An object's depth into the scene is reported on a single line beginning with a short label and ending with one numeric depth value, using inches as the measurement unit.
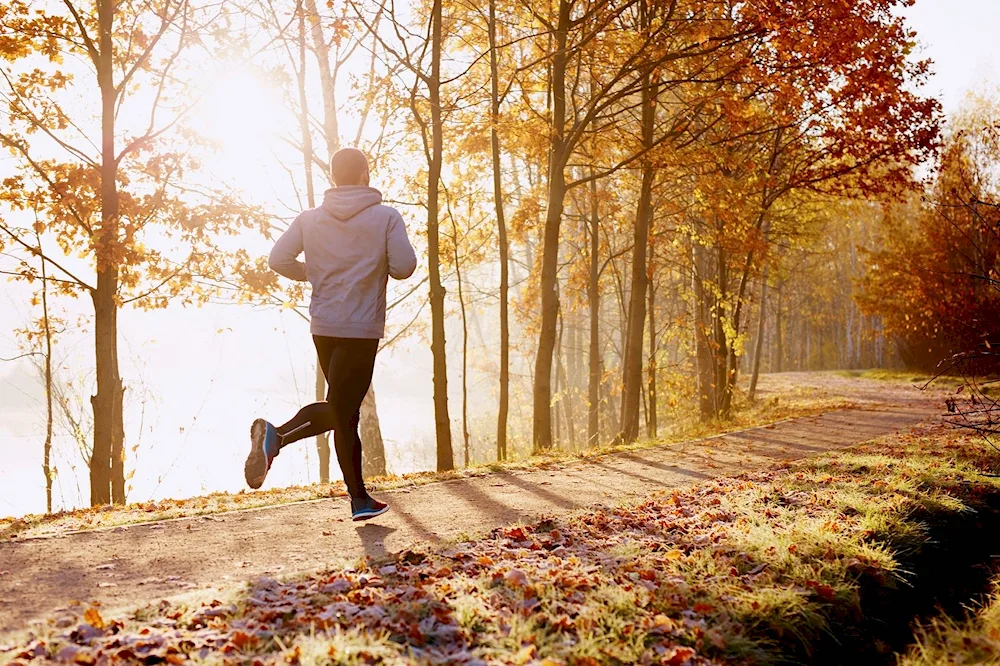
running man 193.0
